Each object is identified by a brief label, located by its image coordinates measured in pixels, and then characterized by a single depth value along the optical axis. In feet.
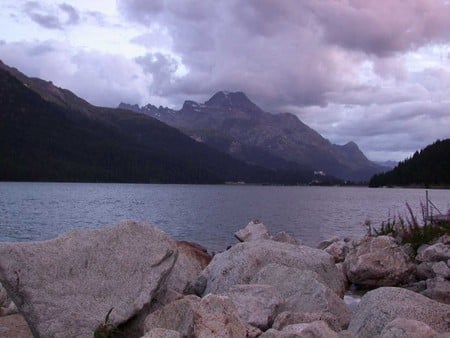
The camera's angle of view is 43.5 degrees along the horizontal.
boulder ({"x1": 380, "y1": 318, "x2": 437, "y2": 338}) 22.07
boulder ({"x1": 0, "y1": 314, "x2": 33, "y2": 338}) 30.22
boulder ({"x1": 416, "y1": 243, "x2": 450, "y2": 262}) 51.19
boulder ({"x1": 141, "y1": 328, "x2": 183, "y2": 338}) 22.40
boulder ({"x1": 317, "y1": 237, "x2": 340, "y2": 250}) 80.95
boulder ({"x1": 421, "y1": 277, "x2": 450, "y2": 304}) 40.63
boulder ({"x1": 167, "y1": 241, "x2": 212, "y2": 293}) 38.99
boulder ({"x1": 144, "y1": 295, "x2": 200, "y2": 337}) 26.01
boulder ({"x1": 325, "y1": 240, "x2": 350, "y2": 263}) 65.67
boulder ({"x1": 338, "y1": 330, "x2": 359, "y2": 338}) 24.03
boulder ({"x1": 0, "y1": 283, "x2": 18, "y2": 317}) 36.70
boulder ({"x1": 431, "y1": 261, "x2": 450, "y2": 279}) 47.29
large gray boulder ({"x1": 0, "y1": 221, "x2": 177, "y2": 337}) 28.30
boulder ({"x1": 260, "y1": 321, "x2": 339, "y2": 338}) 22.33
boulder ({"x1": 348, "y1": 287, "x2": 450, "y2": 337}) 27.40
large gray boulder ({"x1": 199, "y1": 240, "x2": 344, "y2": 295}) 38.37
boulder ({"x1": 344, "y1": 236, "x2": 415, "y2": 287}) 49.75
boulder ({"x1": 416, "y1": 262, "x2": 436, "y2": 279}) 49.59
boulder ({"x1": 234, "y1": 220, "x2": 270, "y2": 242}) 66.69
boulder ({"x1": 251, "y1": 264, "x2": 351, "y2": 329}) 30.27
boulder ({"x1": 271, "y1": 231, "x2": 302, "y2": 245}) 61.52
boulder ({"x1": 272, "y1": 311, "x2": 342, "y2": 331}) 26.48
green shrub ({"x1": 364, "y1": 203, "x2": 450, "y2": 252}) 62.18
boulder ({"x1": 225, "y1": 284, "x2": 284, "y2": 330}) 27.66
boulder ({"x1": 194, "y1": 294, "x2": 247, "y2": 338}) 23.24
